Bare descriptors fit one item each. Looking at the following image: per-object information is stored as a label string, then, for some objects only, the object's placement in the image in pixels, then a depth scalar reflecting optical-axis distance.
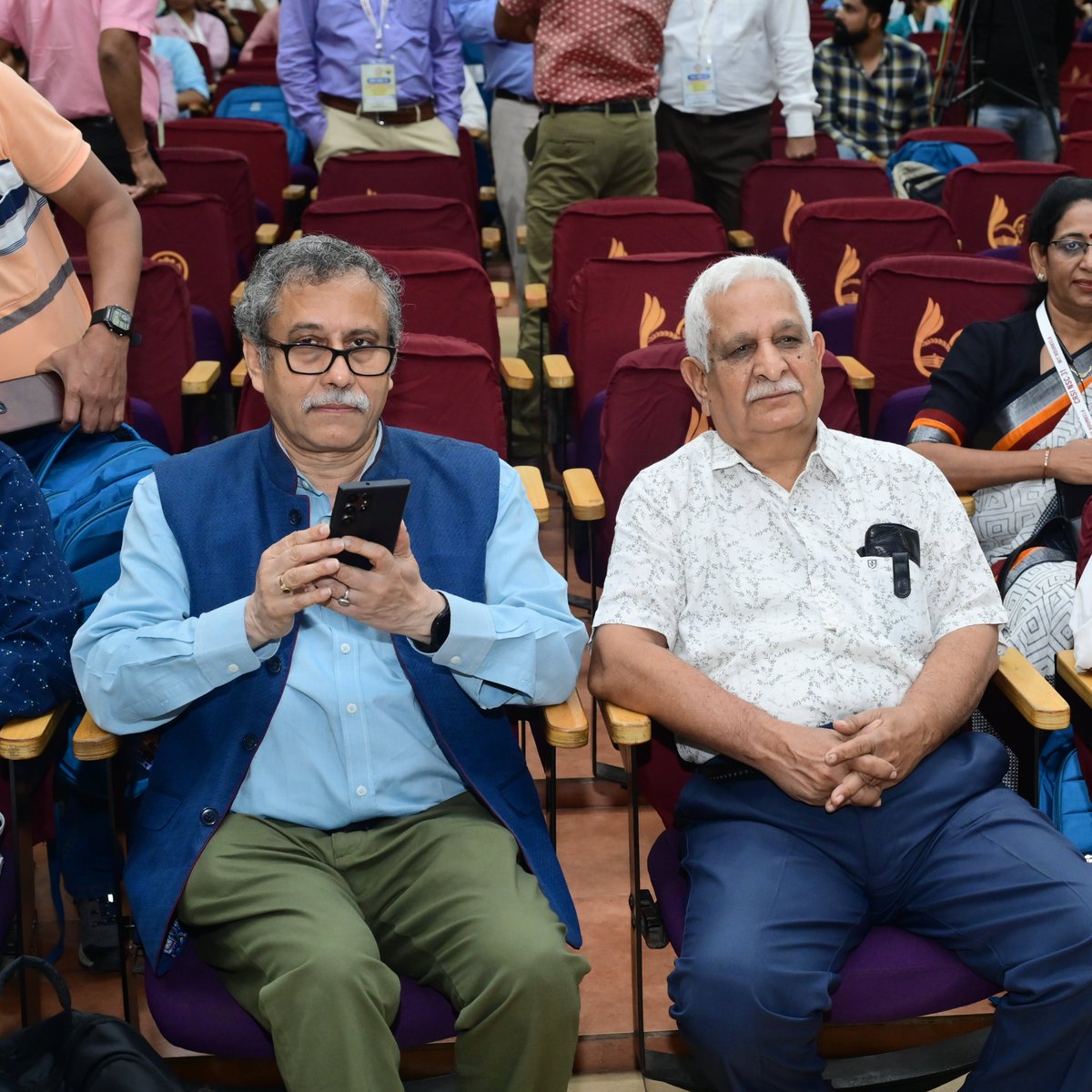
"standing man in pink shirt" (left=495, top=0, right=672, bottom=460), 4.65
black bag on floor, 1.68
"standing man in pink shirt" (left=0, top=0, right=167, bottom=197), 4.01
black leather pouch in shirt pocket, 2.22
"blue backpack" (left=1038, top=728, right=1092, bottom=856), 2.14
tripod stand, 6.14
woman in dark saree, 2.75
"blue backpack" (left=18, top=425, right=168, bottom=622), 2.36
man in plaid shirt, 5.98
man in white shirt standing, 5.15
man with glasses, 1.83
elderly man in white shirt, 1.87
